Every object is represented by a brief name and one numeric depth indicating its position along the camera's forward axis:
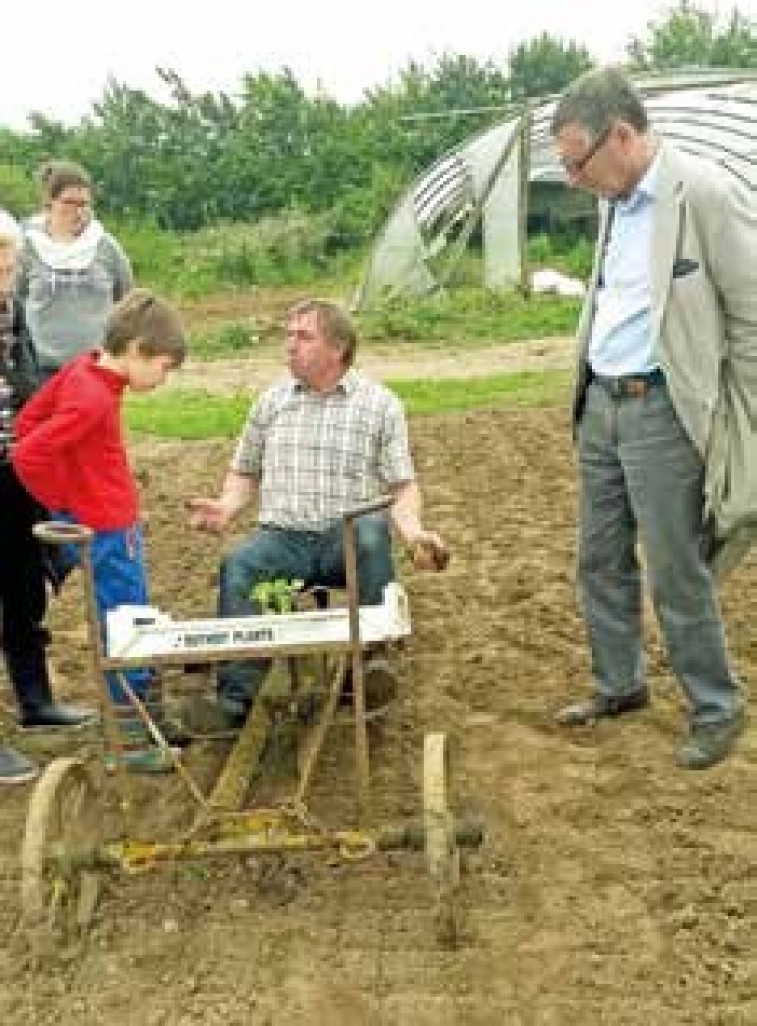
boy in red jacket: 5.01
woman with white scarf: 7.24
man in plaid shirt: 5.38
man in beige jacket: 4.84
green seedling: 5.01
